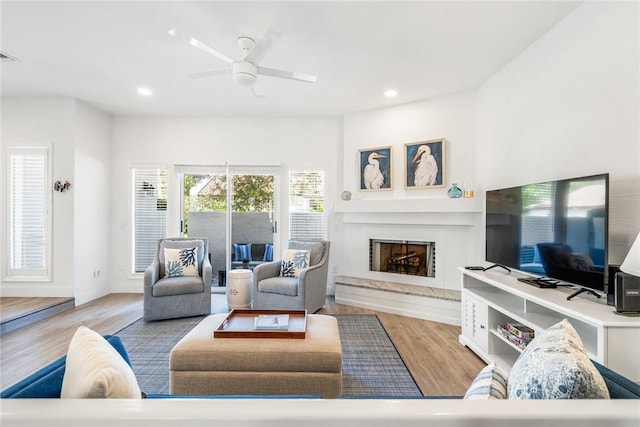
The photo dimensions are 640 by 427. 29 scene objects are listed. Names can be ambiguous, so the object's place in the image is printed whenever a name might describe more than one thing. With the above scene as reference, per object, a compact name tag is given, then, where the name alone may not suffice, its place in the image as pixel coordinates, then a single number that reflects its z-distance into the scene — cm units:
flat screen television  177
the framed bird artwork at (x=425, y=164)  380
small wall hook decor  390
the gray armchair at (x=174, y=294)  341
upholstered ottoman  180
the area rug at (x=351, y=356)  215
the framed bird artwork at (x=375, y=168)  417
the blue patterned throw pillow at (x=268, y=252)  485
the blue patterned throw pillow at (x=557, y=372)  88
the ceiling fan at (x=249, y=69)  226
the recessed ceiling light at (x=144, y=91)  365
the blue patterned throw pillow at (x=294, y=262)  387
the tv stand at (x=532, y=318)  141
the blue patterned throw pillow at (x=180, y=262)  376
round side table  393
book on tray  212
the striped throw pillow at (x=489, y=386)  102
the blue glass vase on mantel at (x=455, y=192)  357
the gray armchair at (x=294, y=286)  349
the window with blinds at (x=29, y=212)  392
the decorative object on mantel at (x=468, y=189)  351
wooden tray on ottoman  199
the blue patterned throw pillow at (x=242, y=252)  488
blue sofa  84
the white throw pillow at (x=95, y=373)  84
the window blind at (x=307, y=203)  471
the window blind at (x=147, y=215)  471
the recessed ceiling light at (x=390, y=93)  364
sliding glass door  476
